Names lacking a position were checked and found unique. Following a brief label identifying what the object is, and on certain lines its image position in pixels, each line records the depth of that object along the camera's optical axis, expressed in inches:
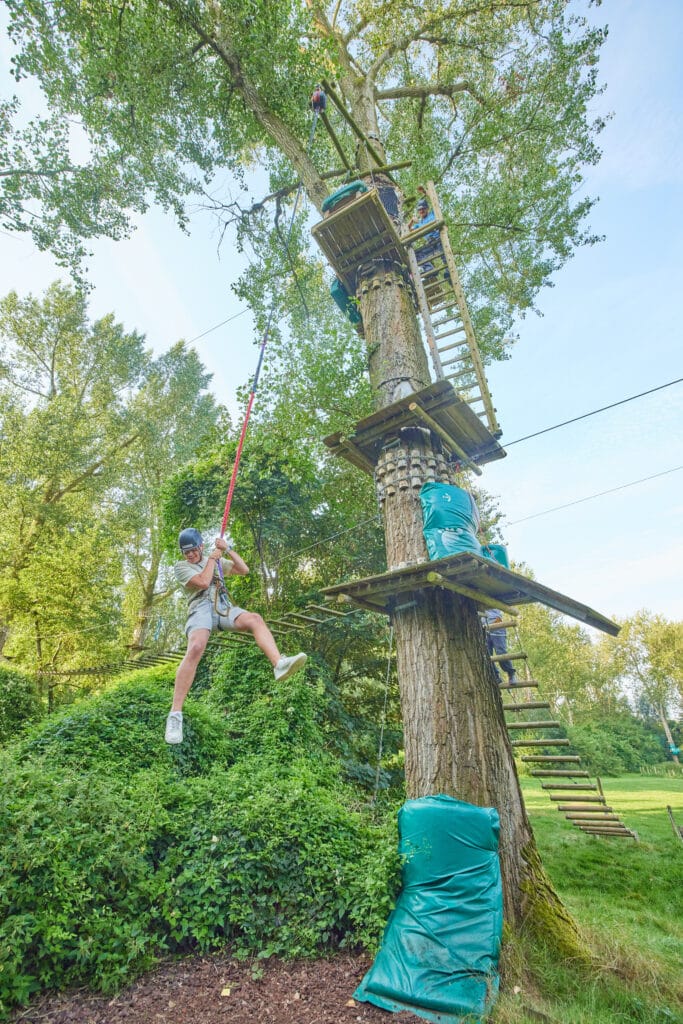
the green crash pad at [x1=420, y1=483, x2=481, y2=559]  161.3
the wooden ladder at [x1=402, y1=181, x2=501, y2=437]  223.3
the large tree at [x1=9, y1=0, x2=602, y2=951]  291.9
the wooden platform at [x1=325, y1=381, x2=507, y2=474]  179.2
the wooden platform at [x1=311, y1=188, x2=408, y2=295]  235.5
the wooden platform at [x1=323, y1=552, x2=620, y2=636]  147.0
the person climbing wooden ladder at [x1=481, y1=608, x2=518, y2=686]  225.6
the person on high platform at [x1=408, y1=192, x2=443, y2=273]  264.7
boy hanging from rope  153.8
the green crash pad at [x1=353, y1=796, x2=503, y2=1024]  109.3
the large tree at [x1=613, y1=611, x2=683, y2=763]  1331.2
